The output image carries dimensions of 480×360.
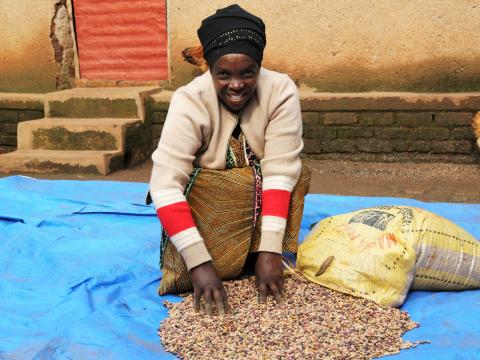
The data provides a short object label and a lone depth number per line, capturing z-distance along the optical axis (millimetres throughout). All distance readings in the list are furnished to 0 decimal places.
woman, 2273
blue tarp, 2057
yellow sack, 2330
